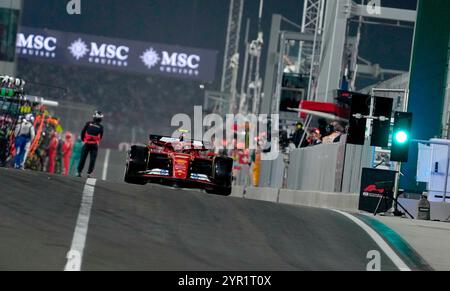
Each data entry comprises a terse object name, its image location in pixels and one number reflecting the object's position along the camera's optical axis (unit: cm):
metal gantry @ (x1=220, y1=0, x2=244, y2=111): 8400
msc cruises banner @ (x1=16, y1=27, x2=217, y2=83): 6338
